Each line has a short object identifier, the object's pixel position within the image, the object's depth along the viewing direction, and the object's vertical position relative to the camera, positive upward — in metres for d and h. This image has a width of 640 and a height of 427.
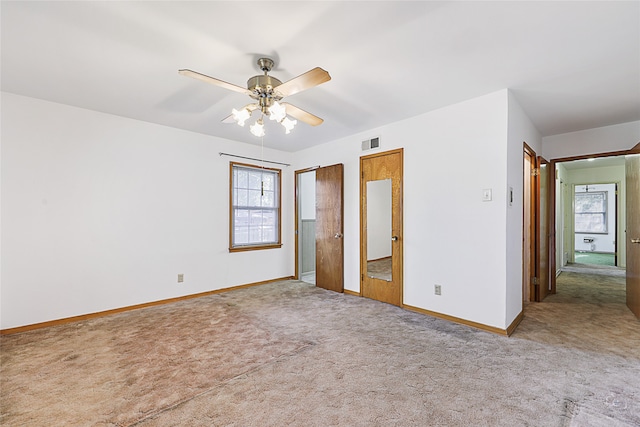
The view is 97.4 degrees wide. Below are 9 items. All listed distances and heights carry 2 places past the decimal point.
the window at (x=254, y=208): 4.76 +0.12
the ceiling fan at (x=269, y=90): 1.97 +0.96
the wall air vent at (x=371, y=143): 4.01 +1.04
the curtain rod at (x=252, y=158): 4.57 +0.98
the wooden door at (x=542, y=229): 3.99 -0.22
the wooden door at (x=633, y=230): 3.27 -0.19
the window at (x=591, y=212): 8.75 +0.08
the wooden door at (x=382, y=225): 3.75 -0.15
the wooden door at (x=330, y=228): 4.54 -0.23
